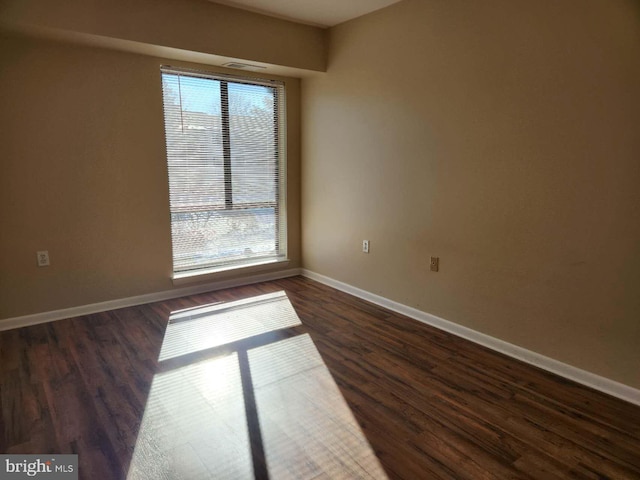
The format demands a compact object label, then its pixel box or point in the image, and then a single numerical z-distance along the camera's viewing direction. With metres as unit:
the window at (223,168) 3.70
